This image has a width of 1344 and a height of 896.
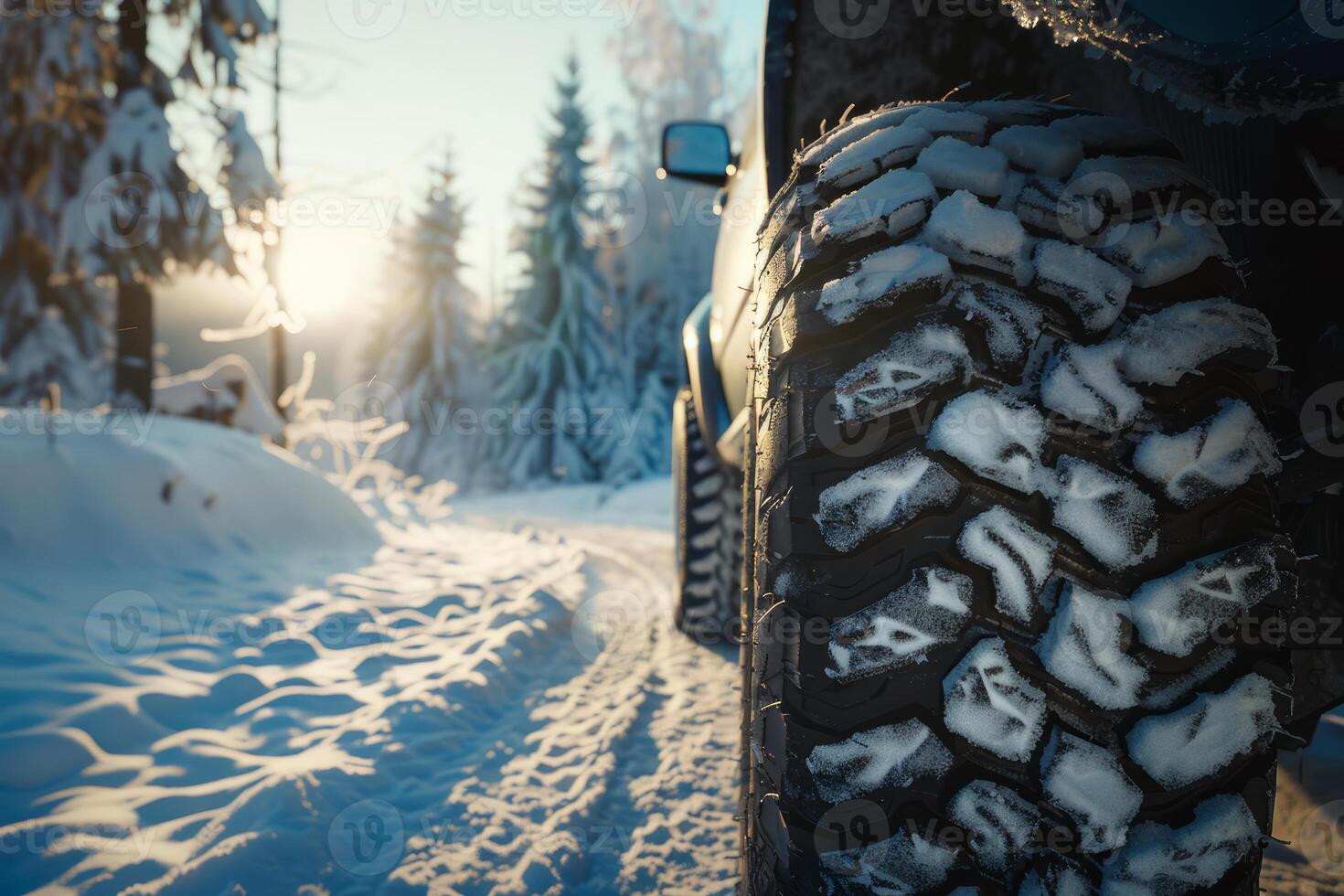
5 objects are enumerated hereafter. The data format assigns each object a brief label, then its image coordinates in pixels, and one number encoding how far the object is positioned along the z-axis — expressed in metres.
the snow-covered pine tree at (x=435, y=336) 29.64
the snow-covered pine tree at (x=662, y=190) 27.61
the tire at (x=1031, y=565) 1.03
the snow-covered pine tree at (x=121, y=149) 11.12
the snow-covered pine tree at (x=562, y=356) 25.61
